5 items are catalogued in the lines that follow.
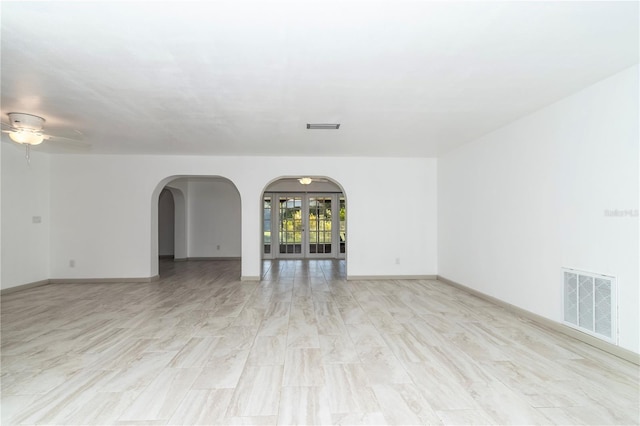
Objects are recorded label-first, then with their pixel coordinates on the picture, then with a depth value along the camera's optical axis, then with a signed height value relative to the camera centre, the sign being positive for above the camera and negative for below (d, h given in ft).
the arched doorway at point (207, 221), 34.14 -1.00
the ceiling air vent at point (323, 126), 14.88 +3.73
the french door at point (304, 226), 36.06 -1.57
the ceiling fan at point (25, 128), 12.95 +3.21
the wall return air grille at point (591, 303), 10.10 -2.90
